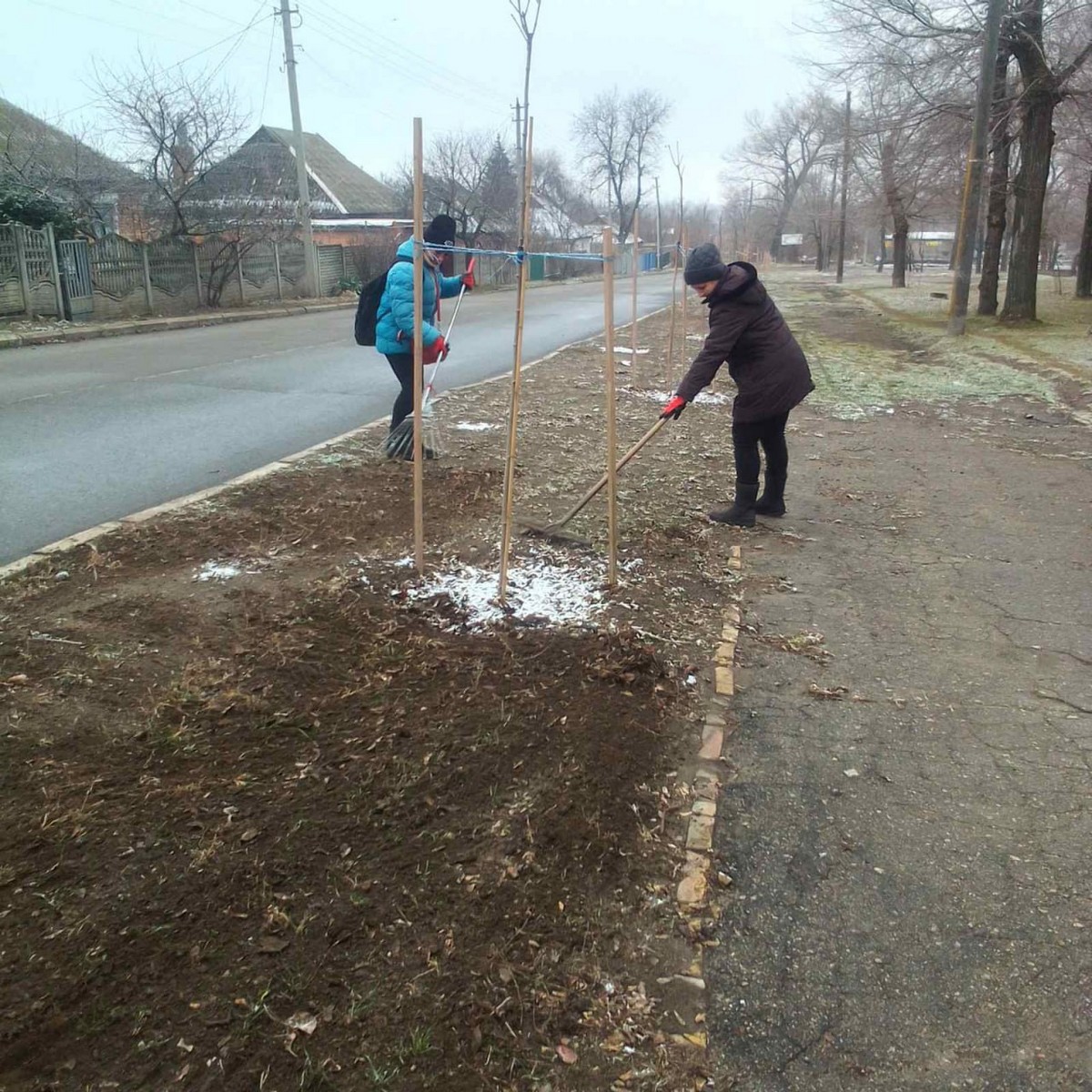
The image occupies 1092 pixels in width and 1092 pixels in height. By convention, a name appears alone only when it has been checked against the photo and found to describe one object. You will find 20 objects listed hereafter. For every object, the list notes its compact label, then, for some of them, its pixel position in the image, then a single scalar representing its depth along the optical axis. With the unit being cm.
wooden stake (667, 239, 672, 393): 1103
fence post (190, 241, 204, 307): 2286
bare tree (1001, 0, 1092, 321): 1684
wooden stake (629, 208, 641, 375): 917
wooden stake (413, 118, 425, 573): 357
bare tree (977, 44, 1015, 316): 1972
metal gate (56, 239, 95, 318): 1897
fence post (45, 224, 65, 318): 1850
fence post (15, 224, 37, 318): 1783
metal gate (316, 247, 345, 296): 2839
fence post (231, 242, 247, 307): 2381
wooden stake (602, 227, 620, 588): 388
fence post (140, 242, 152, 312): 2116
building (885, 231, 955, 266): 8312
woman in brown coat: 529
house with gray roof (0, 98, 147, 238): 2053
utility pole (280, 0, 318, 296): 2492
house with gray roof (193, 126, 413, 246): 2397
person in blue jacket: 611
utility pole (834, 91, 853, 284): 2551
